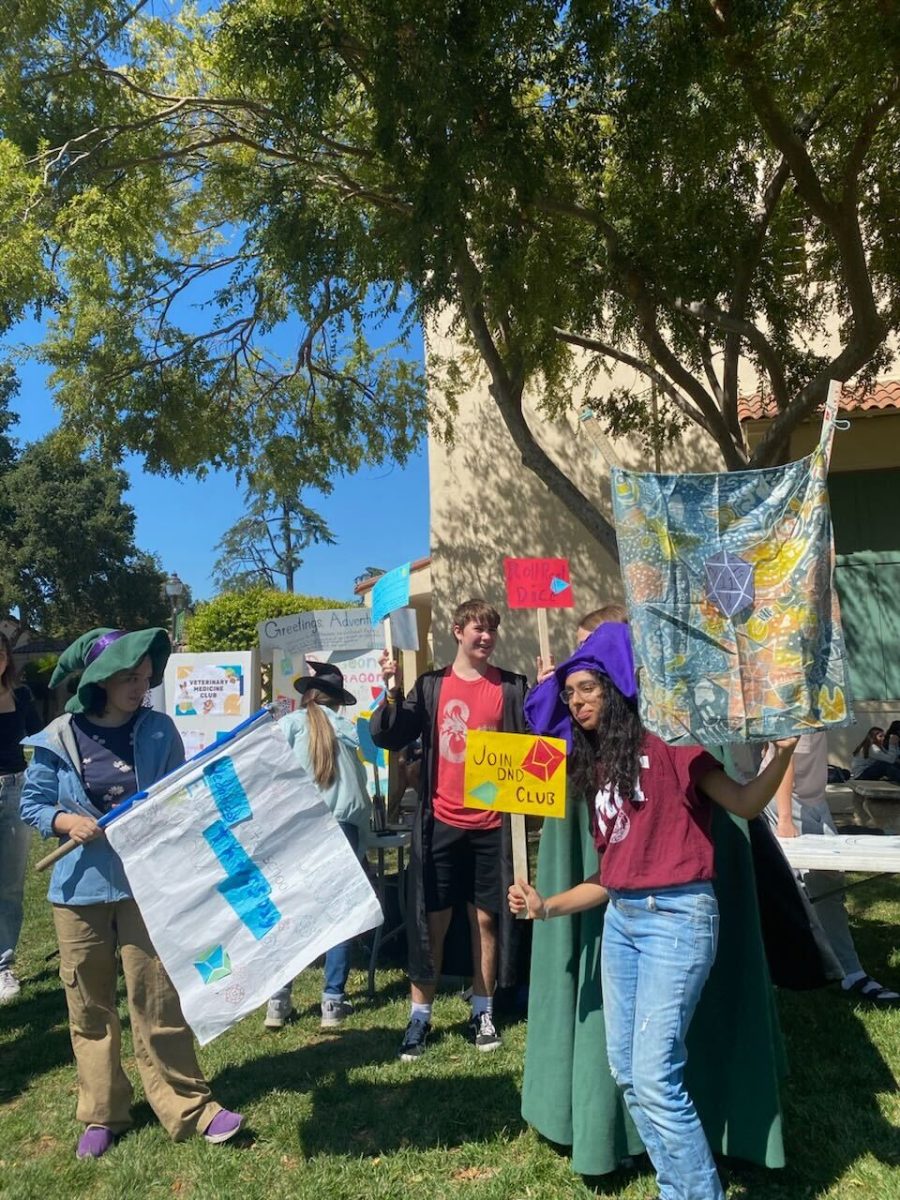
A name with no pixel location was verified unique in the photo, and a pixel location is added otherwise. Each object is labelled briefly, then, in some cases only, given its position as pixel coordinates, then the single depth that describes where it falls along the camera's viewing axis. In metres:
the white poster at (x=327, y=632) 7.87
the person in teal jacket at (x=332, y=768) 4.88
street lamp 19.02
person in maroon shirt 2.58
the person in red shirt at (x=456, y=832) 4.40
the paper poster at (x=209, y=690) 8.81
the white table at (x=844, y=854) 3.65
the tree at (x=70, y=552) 37.69
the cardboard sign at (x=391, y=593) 4.88
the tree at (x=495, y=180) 6.57
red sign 4.70
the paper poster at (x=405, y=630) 5.31
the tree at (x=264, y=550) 44.44
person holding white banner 3.54
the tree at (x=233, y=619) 21.31
